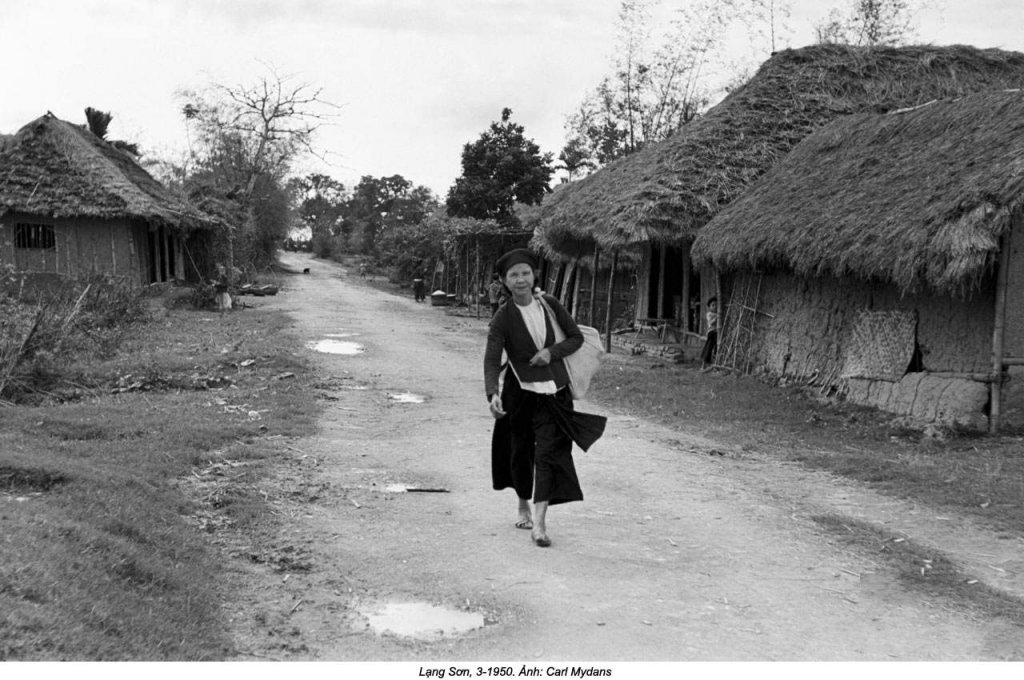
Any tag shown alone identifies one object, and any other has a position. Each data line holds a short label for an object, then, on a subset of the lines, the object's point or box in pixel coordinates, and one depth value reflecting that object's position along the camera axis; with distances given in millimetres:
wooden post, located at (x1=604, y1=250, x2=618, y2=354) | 16891
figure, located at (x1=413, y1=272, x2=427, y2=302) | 33094
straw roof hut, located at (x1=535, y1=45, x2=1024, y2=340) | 15398
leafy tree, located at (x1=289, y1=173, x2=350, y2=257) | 74438
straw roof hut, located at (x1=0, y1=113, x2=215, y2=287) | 22281
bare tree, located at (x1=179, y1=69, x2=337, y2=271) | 38094
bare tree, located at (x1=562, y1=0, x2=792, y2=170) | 32594
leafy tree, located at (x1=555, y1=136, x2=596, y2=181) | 36562
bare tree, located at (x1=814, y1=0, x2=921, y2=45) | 27906
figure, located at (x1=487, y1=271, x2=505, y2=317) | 24062
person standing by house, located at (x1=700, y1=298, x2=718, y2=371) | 14698
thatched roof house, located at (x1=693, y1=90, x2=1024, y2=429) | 8961
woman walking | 5340
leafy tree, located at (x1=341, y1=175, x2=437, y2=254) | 62312
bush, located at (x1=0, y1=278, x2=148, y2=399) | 9680
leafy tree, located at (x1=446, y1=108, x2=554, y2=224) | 38062
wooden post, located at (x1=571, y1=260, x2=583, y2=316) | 22578
